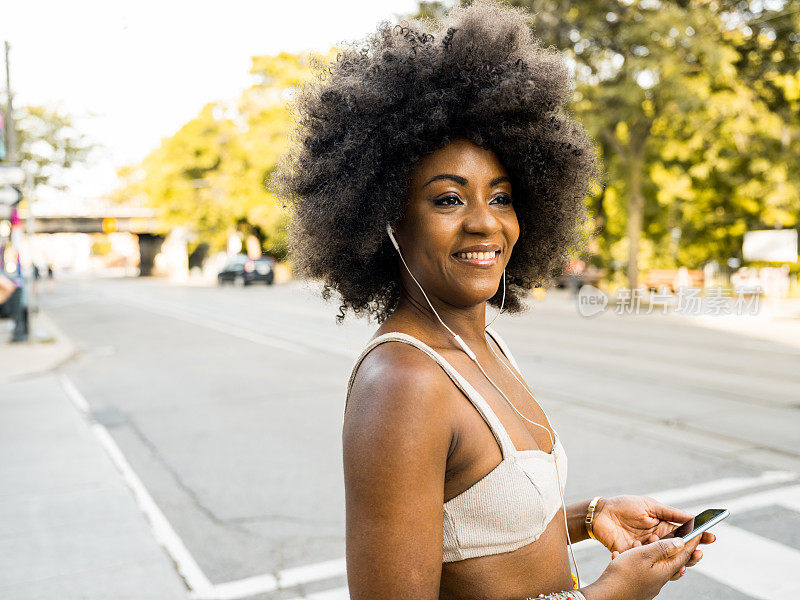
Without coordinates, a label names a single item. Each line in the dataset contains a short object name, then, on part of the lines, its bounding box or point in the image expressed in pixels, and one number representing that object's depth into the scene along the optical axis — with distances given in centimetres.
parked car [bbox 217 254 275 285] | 3962
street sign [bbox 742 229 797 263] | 2223
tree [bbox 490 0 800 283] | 1780
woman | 127
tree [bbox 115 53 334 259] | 4469
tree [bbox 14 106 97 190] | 2853
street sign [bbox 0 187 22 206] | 1250
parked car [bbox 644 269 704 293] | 2458
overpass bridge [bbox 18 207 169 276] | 6700
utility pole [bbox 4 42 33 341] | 1442
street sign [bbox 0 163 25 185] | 1184
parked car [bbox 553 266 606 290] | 2853
